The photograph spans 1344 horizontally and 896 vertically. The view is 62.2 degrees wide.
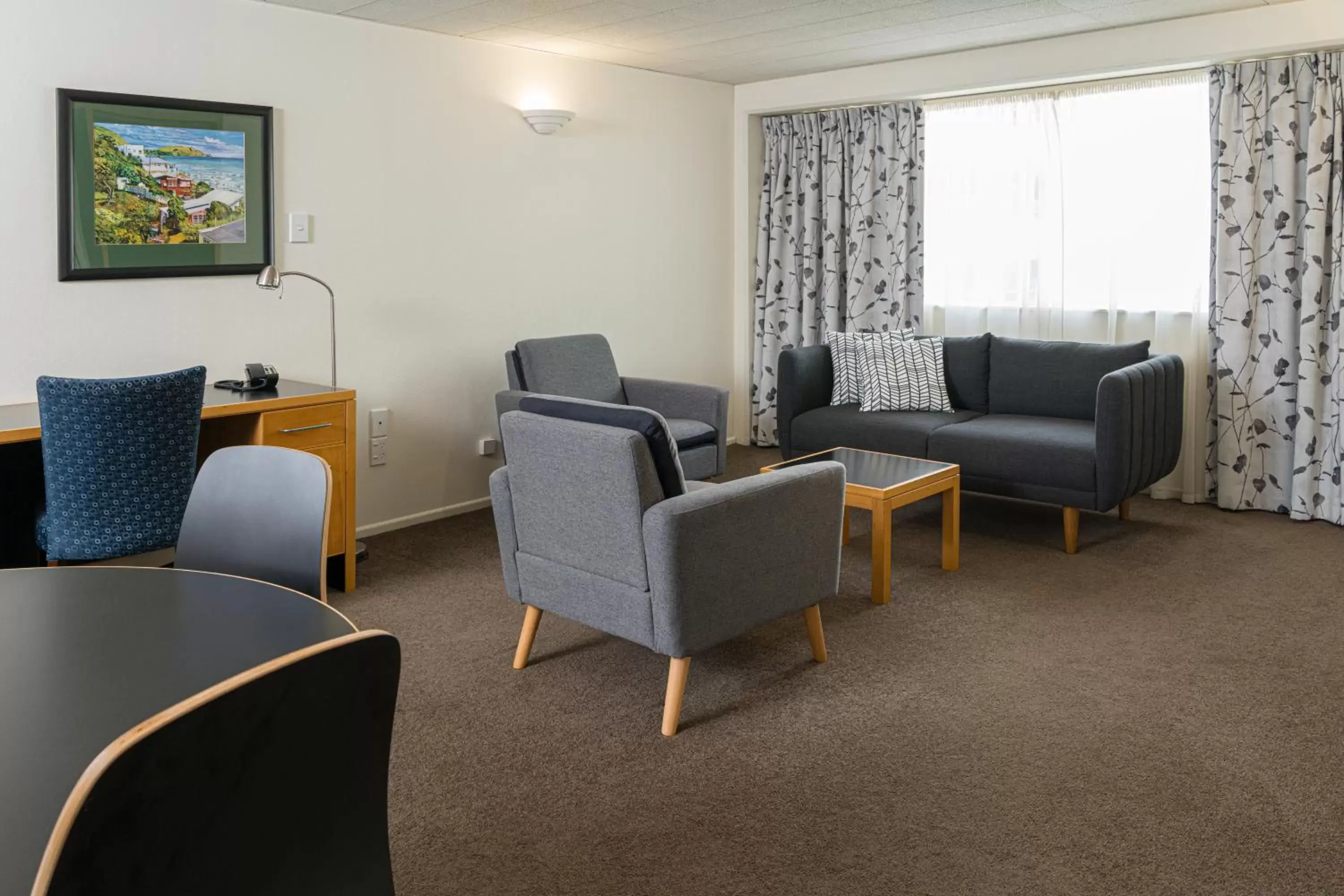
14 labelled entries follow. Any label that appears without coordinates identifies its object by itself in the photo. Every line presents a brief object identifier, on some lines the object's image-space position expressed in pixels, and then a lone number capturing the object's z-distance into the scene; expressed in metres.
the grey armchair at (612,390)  5.29
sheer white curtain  5.52
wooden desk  3.89
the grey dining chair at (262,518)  2.10
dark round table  1.18
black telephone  4.29
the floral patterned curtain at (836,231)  6.39
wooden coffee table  4.11
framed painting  3.99
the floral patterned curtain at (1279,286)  5.03
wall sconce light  5.52
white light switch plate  4.66
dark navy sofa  4.66
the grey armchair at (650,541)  2.98
